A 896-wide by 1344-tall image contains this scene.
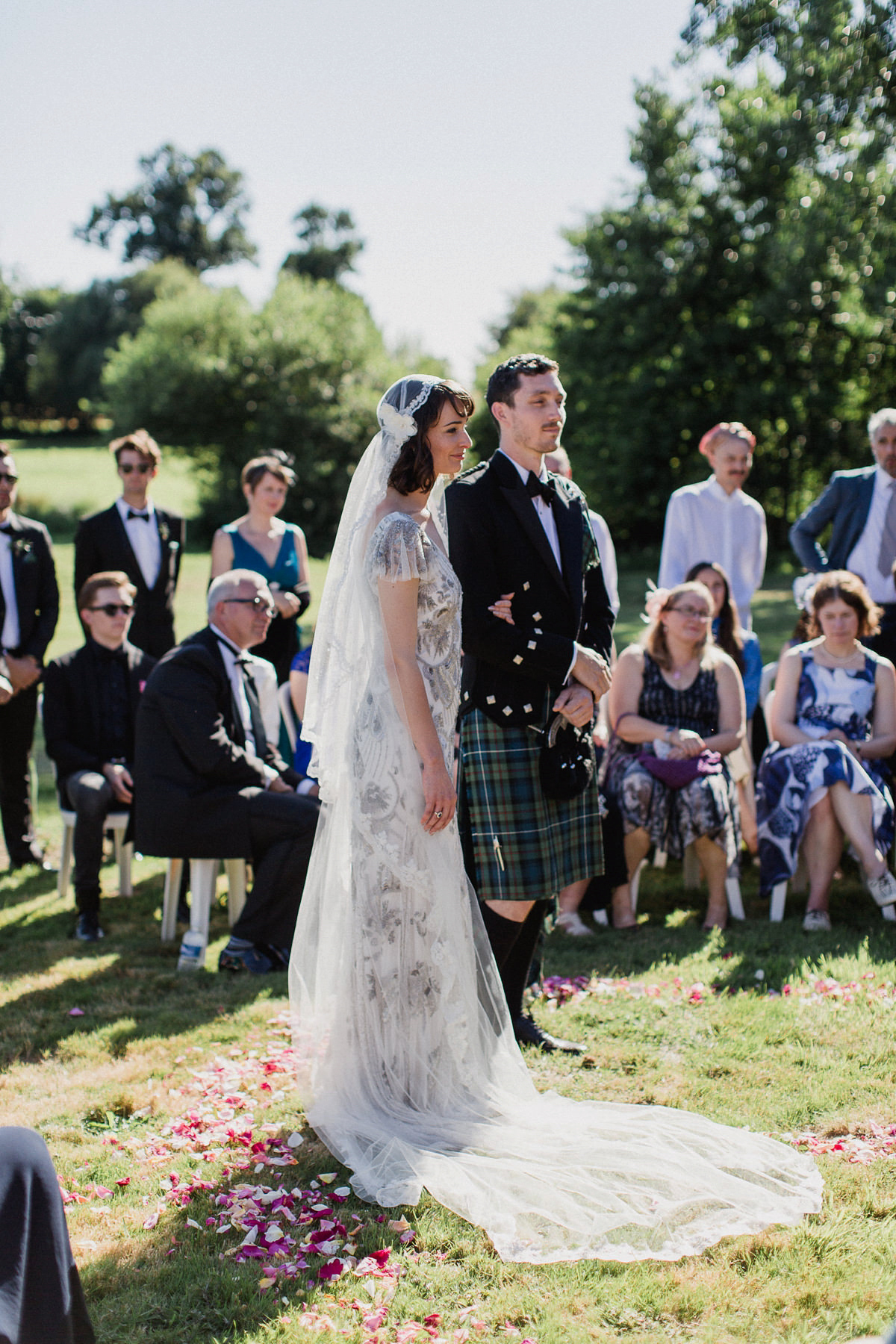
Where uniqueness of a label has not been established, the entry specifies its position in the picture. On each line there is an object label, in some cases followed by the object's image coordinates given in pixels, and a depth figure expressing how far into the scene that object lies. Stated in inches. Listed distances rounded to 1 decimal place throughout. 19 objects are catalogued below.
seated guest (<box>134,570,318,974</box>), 195.5
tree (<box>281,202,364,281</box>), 2272.4
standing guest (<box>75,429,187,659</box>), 263.1
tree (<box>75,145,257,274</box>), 2427.4
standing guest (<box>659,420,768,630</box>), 255.0
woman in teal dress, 260.5
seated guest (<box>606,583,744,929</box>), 210.8
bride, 120.9
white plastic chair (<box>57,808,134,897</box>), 232.2
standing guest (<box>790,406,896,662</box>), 242.7
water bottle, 195.6
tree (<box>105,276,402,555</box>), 1203.9
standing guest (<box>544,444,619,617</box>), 211.3
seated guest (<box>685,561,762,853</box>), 240.2
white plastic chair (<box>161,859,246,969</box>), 198.7
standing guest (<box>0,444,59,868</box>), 255.3
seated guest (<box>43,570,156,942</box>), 229.0
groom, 134.9
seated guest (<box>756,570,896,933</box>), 209.8
